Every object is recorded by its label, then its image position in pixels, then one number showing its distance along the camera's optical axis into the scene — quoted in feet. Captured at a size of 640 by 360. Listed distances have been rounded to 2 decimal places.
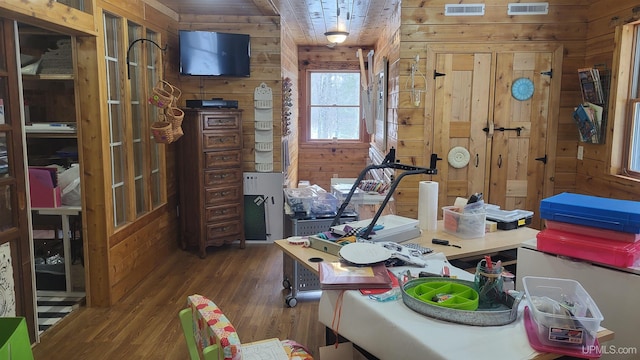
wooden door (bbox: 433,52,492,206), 14.51
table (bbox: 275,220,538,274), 7.73
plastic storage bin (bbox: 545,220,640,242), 6.64
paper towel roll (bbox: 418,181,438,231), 9.45
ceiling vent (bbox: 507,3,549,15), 14.29
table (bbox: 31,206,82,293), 11.53
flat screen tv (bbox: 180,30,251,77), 15.65
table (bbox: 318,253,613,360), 4.69
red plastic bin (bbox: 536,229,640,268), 6.63
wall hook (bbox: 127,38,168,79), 12.49
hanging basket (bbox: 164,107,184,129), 12.99
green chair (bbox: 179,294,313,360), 4.41
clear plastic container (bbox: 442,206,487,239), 8.99
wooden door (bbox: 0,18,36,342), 8.61
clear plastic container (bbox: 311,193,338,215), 11.90
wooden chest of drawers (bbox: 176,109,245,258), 15.23
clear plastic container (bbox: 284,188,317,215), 11.83
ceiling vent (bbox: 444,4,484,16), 14.34
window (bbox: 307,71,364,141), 28.37
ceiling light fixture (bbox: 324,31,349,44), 19.15
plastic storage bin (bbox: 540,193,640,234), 6.55
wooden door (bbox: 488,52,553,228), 14.49
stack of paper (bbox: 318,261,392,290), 6.15
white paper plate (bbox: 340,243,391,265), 6.80
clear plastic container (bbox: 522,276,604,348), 4.76
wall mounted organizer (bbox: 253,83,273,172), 16.83
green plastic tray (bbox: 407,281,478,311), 5.33
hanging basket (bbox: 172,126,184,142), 13.20
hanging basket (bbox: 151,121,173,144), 12.68
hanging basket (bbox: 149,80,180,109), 12.59
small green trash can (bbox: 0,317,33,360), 6.39
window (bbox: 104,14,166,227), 12.09
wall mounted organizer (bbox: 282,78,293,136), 18.16
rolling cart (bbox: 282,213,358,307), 11.71
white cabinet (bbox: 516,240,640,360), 6.62
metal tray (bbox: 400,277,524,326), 5.16
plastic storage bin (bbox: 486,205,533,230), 9.65
